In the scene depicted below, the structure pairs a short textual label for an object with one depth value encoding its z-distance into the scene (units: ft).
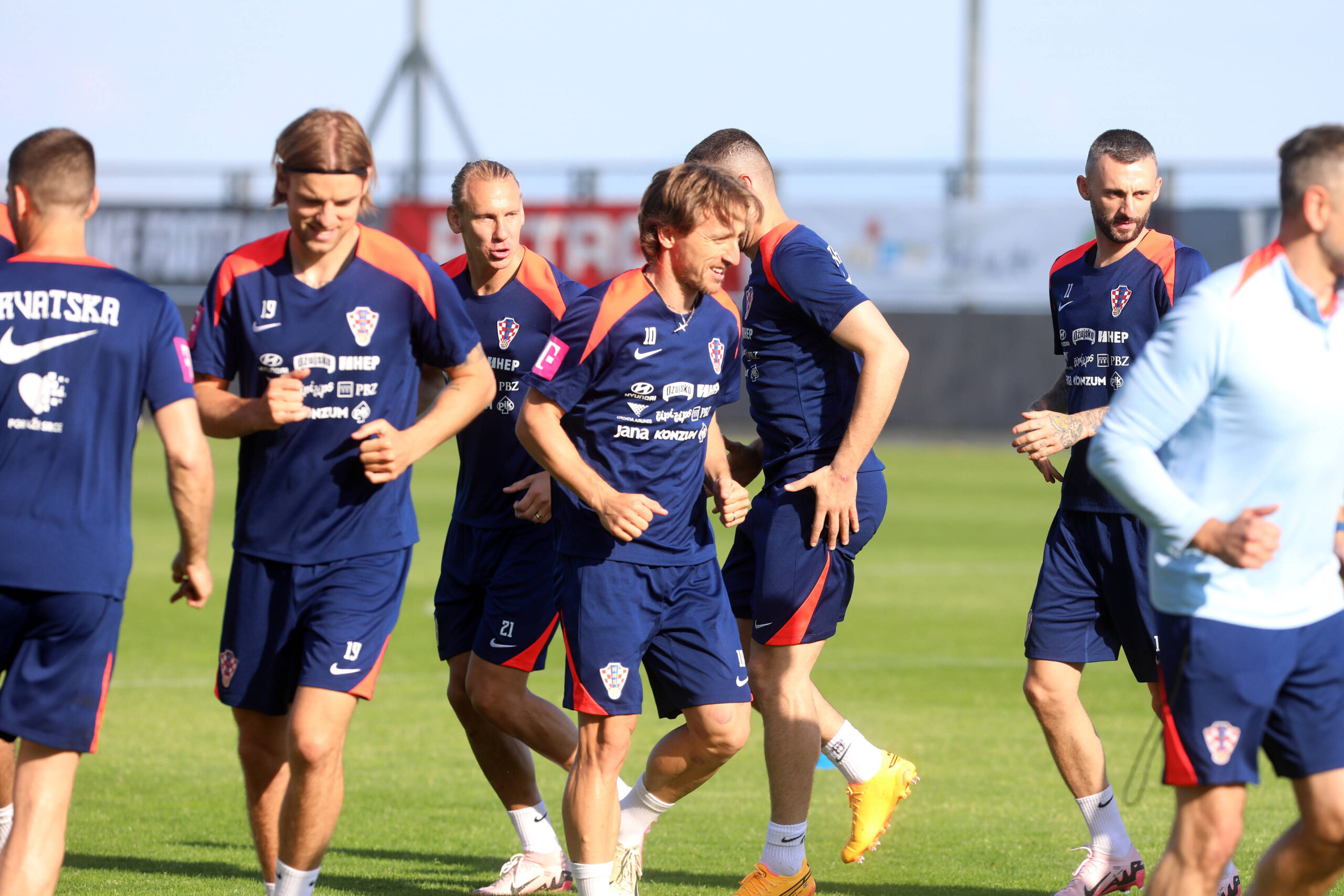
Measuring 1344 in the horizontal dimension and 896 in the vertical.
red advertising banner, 217.97
